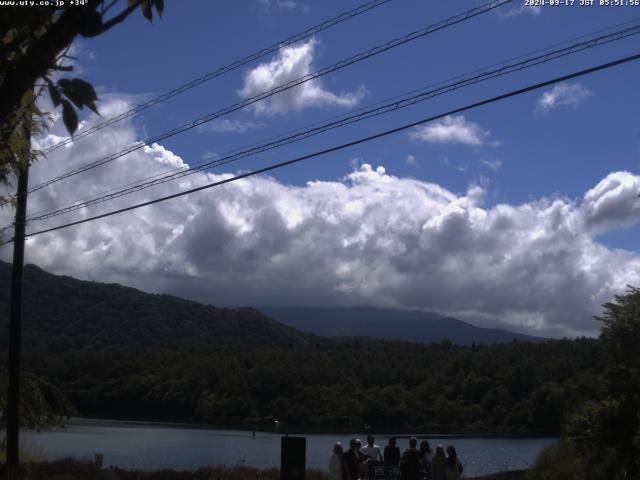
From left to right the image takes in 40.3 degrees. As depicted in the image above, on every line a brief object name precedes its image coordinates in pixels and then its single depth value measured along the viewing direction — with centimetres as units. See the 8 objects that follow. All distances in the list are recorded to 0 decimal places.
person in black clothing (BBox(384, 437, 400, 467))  1655
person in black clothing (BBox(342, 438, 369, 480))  1594
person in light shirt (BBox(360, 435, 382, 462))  1700
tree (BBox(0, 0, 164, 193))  406
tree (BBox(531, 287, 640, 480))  2003
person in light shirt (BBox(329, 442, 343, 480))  1580
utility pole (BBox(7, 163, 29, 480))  1953
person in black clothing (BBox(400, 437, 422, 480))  1672
